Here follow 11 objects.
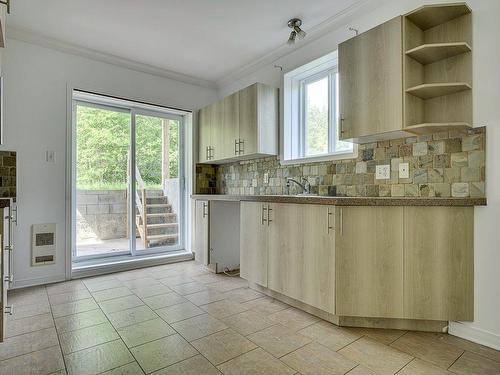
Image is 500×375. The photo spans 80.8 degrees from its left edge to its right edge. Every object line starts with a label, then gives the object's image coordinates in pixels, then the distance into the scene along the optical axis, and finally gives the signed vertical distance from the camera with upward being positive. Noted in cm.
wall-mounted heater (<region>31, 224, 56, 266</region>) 299 -57
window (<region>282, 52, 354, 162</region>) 294 +81
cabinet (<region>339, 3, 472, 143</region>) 194 +82
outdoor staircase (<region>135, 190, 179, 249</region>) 408 -45
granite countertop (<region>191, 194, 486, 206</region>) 182 -9
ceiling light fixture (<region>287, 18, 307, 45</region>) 268 +144
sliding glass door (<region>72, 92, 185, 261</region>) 374 +15
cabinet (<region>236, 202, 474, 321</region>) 188 -50
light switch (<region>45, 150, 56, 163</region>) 306 +35
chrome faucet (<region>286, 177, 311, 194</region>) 300 +3
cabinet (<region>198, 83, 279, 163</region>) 321 +76
